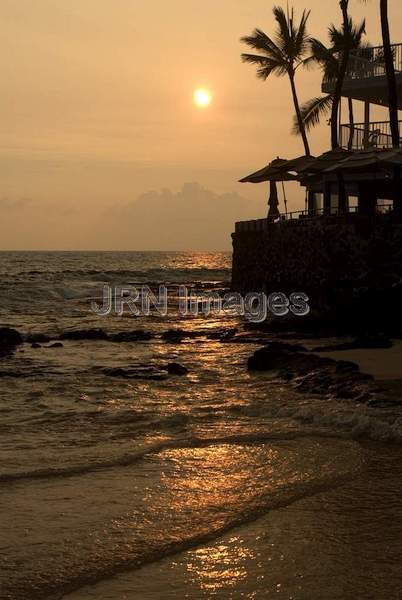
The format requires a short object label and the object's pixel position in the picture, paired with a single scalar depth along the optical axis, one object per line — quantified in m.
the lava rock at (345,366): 15.59
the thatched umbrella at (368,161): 25.23
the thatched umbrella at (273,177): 32.91
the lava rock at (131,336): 25.36
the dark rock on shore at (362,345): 19.67
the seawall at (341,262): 25.11
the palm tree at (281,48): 40.81
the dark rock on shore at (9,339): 23.03
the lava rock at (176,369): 17.78
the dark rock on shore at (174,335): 25.30
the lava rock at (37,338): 25.17
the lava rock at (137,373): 17.23
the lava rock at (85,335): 25.84
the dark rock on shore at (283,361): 16.64
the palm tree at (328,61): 35.34
